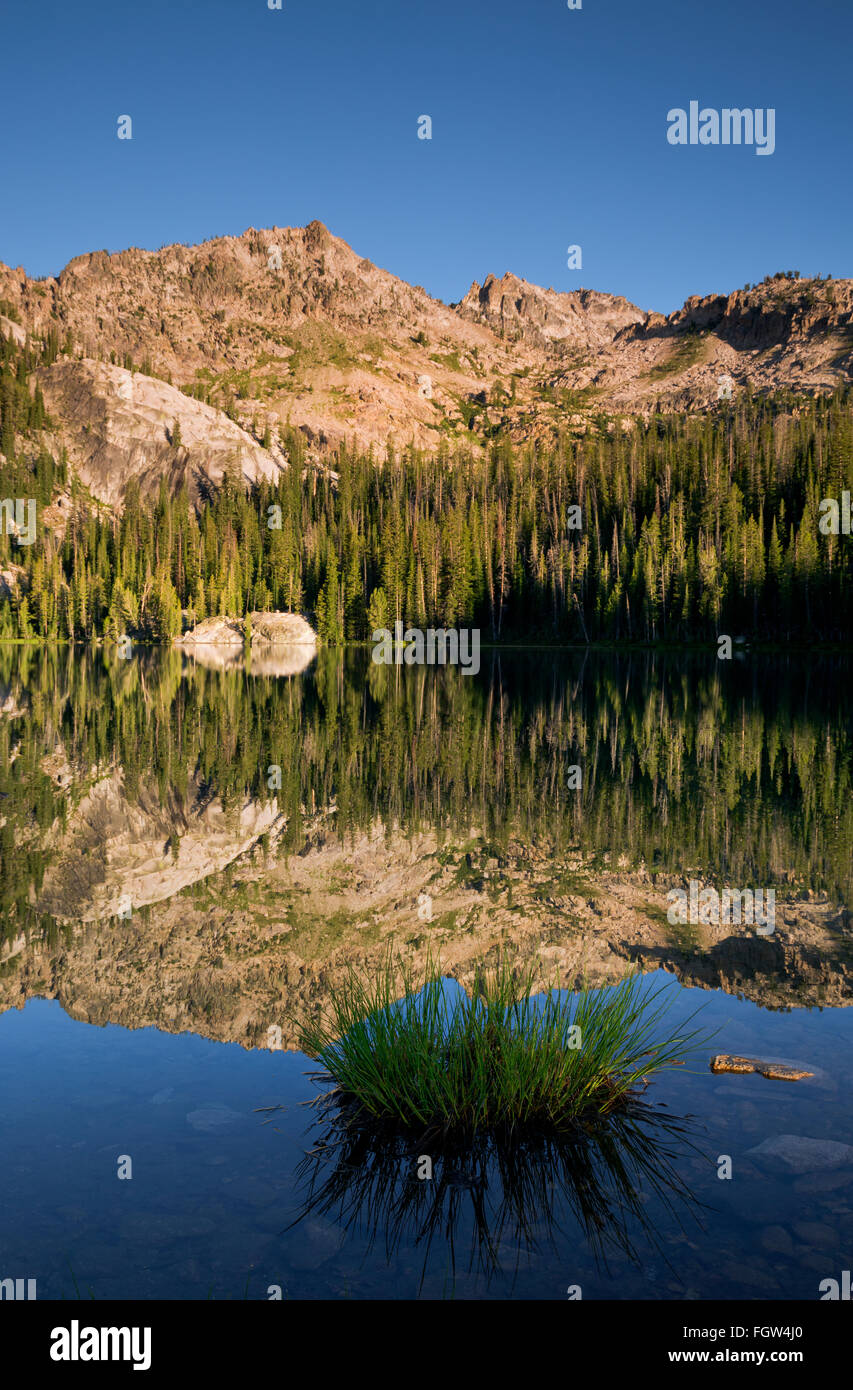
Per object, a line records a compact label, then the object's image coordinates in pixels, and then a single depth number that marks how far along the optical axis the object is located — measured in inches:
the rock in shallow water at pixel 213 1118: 266.7
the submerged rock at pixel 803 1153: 239.9
